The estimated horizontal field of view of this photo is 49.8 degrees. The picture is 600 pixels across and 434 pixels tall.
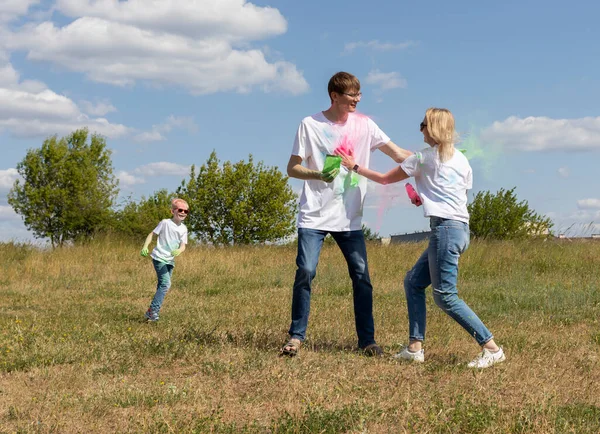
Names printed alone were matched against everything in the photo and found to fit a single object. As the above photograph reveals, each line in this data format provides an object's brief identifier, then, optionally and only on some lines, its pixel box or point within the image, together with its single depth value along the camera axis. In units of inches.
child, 361.1
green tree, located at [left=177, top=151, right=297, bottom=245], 1667.1
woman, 209.8
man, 229.1
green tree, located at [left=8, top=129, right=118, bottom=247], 1756.9
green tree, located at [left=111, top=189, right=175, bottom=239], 1731.1
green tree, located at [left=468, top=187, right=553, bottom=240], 1680.6
